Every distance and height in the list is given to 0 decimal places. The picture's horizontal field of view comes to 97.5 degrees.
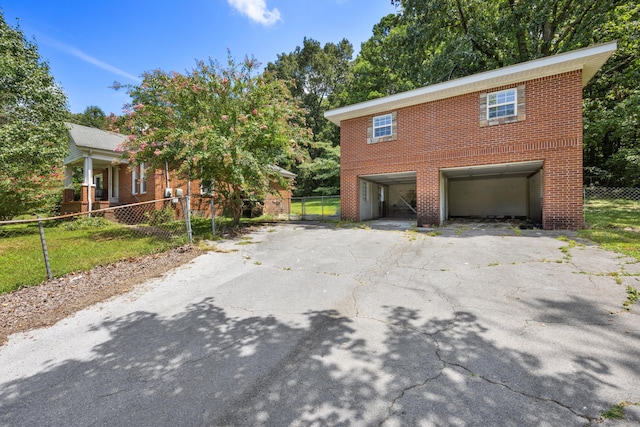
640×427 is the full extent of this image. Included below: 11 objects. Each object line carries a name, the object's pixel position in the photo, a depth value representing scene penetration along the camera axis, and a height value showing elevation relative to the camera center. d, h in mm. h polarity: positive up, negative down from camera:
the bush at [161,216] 12562 +29
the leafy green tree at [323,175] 26000 +4095
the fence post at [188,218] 7612 -54
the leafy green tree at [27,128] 9977 +3426
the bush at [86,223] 11512 -254
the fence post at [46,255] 4899 -694
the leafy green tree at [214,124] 7961 +2879
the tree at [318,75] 34531 +18302
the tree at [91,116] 41375 +15941
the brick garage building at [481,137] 8531 +2831
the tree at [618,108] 13133 +5122
